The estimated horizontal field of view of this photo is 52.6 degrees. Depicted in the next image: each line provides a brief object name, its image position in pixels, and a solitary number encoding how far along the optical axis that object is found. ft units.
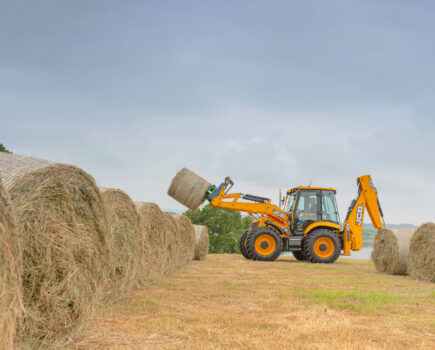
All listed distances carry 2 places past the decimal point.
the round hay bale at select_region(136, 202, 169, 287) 23.18
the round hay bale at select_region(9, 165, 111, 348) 12.44
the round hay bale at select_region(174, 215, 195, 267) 35.73
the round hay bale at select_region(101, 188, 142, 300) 19.63
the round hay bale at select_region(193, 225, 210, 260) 46.75
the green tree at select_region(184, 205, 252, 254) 111.55
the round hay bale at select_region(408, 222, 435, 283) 30.04
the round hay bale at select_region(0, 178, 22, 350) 8.57
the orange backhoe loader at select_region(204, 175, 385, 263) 44.98
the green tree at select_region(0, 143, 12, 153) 70.26
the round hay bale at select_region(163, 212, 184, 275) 30.01
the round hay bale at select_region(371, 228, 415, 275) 34.86
